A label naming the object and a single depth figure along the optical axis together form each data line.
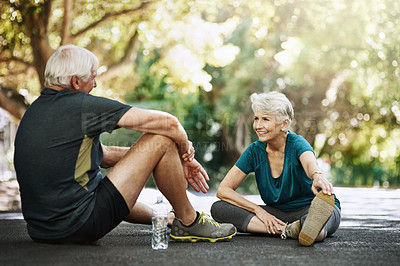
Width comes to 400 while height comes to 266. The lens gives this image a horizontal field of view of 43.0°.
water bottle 3.06
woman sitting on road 3.70
